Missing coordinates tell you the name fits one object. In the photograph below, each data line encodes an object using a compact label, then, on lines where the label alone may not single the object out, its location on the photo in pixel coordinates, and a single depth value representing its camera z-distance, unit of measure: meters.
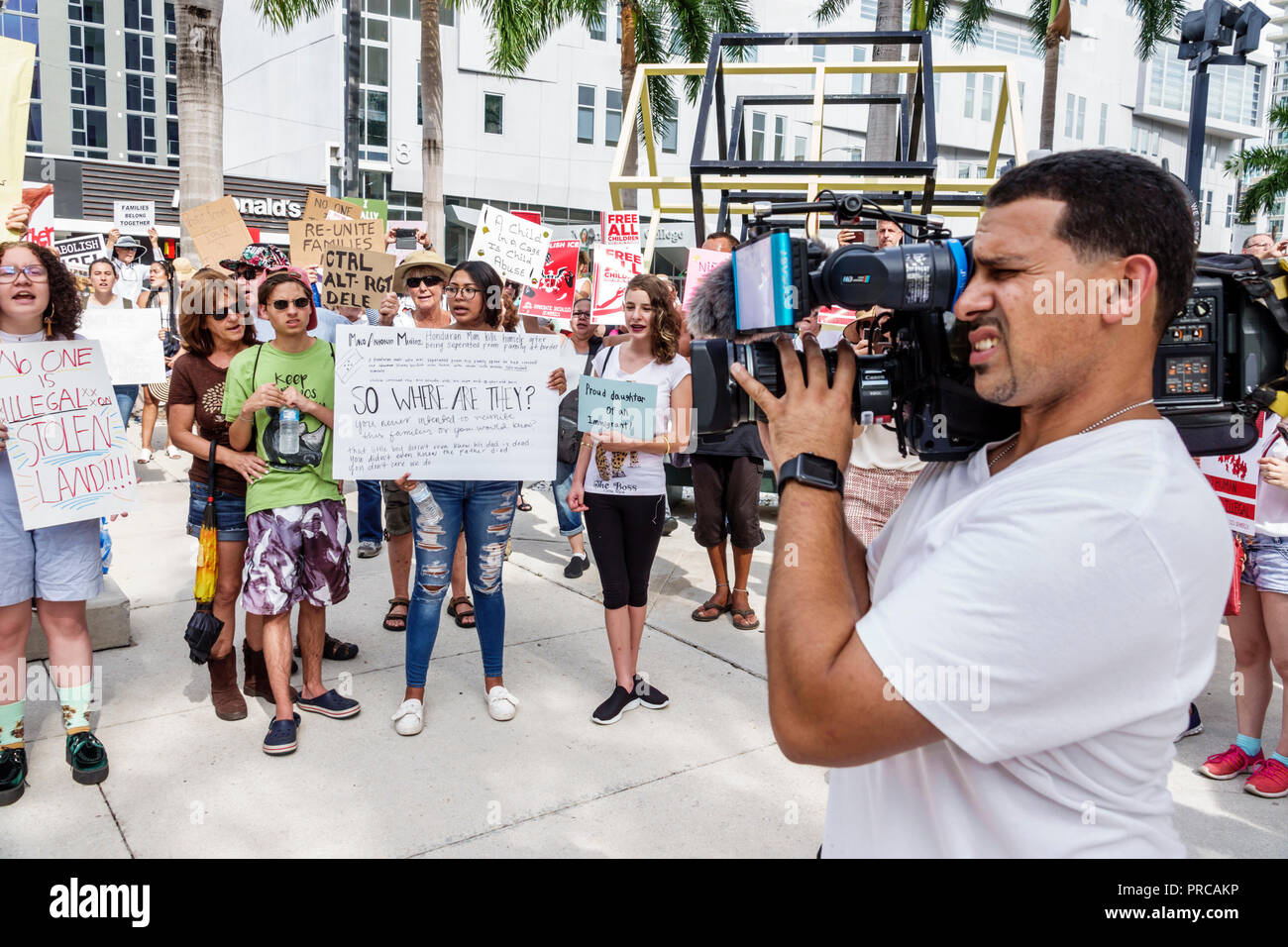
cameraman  1.00
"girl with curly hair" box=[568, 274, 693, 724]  4.21
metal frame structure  3.90
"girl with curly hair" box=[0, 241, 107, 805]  3.37
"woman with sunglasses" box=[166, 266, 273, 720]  4.06
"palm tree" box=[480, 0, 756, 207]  16.28
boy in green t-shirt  3.84
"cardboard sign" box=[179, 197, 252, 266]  5.98
